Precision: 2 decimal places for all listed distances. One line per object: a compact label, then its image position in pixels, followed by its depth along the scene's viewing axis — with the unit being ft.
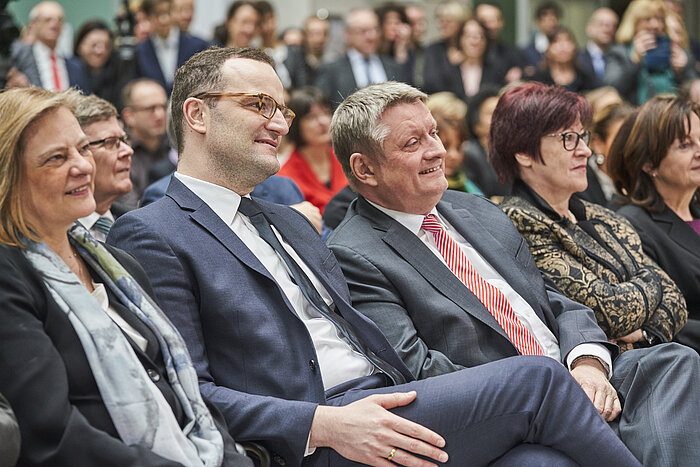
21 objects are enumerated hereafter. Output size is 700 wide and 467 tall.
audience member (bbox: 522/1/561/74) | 27.55
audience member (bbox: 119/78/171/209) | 15.03
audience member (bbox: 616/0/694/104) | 20.36
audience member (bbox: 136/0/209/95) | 21.04
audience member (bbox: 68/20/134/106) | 20.18
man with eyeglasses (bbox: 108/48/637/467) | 6.46
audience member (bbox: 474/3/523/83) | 23.52
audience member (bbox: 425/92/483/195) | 15.19
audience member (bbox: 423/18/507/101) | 23.17
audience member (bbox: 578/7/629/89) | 22.68
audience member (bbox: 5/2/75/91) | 20.21
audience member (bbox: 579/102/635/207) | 12.98
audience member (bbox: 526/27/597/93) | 22.71
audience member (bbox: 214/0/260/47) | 20.58
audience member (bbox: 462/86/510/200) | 16.47
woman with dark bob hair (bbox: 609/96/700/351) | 10.47
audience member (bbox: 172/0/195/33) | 21.66
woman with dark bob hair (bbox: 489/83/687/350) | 9.03
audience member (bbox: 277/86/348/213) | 14.24
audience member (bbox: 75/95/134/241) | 9.75
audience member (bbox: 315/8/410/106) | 22.21
